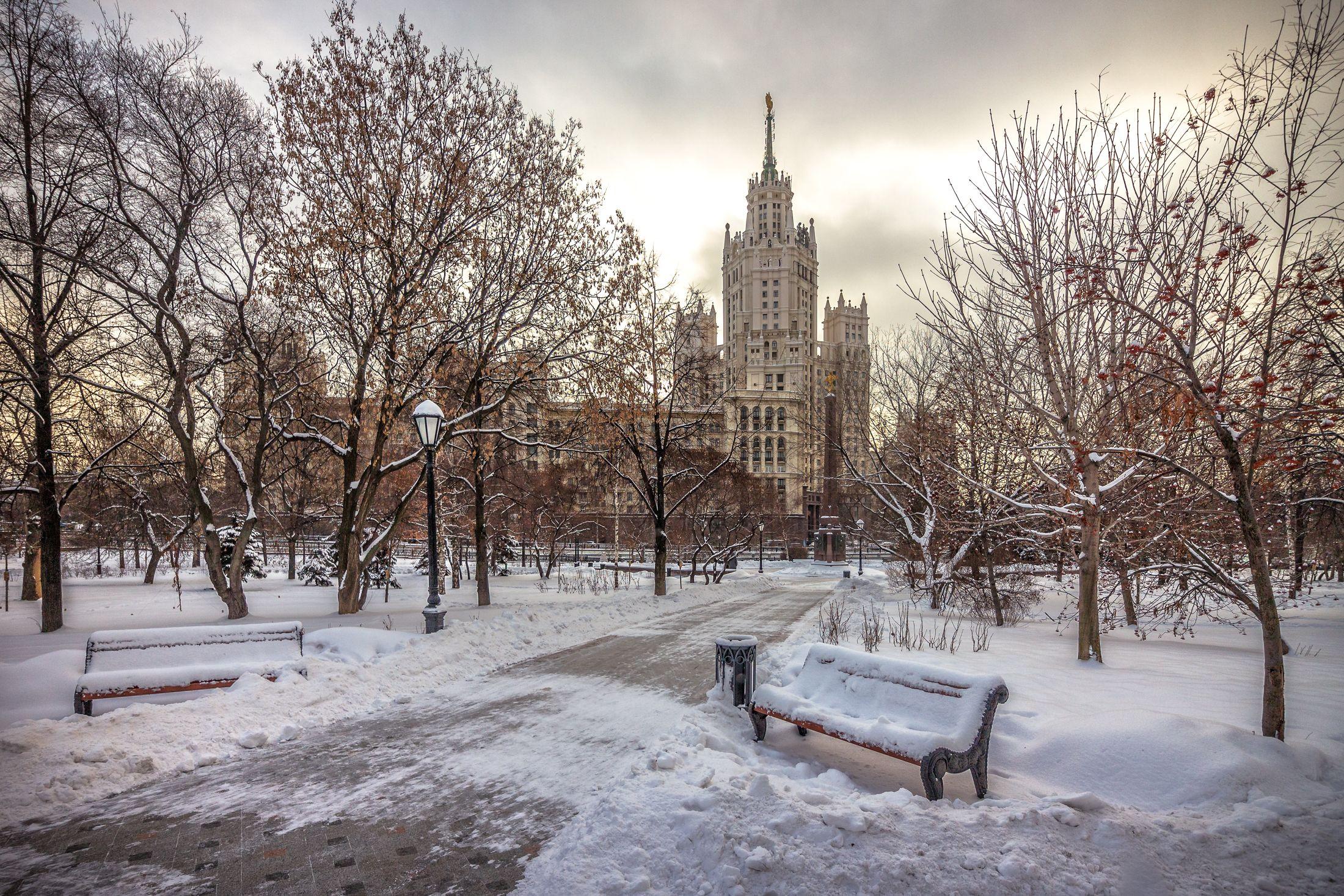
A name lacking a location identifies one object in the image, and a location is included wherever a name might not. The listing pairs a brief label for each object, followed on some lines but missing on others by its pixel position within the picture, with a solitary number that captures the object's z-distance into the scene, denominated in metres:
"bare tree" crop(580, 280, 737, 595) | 15.46
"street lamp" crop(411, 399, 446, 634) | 10.27
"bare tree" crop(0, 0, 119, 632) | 11.59
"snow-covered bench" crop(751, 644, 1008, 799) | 4.48
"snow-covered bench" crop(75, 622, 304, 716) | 6.33
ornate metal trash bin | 6.78
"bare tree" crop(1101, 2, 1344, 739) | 5.21
